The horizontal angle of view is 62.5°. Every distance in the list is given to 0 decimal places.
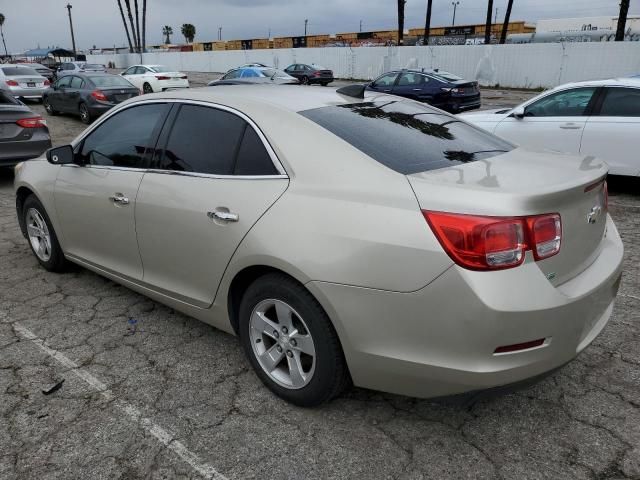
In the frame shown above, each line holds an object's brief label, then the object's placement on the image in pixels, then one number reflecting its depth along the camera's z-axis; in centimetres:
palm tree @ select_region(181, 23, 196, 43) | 10506
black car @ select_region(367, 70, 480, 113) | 1602
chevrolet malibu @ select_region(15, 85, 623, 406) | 209
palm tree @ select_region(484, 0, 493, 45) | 3656
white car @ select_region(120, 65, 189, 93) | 2066
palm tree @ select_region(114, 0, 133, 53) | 5919
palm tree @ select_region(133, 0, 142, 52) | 5706
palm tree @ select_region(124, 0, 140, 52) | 5644
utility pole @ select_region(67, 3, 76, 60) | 7077
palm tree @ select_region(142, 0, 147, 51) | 5706
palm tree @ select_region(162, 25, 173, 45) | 12049
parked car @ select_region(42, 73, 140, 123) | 1456
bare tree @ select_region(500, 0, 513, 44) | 3672
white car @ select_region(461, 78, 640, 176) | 657
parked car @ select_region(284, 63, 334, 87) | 2853
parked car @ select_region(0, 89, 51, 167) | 762
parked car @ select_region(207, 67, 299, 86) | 2148
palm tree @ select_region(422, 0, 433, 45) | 4000
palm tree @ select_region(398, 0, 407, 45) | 3778
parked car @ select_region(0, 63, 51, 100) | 1867
